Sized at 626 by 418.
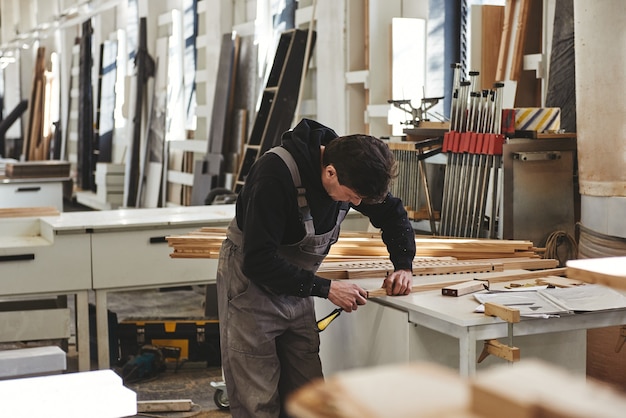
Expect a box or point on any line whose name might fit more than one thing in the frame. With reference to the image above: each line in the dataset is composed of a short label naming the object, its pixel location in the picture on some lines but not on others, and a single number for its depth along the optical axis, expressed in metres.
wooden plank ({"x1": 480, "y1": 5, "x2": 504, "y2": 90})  5.08
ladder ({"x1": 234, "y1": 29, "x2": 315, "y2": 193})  7.35
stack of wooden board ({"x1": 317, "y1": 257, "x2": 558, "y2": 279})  3.62
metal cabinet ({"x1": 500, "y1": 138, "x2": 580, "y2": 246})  4.11
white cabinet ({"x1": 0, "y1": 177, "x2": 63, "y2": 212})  9.39
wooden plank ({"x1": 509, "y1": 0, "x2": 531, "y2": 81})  4.77
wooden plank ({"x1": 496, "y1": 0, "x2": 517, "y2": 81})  4.88
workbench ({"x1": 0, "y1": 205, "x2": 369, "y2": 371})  4.77
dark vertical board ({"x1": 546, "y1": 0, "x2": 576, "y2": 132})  4.42
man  2.90
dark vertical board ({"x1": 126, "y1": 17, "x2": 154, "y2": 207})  11.15
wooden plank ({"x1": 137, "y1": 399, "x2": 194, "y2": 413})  4.59
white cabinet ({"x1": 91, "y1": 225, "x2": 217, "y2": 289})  4.88
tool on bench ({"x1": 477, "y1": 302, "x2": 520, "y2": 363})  2.82
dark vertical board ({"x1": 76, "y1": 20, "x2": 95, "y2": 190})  13.88
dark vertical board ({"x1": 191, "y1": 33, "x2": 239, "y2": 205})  8.86
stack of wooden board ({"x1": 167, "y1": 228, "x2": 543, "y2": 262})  3.91
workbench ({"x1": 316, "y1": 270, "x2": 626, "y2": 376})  2.89
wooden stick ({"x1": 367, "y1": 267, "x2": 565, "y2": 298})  3.29
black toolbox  5.47
